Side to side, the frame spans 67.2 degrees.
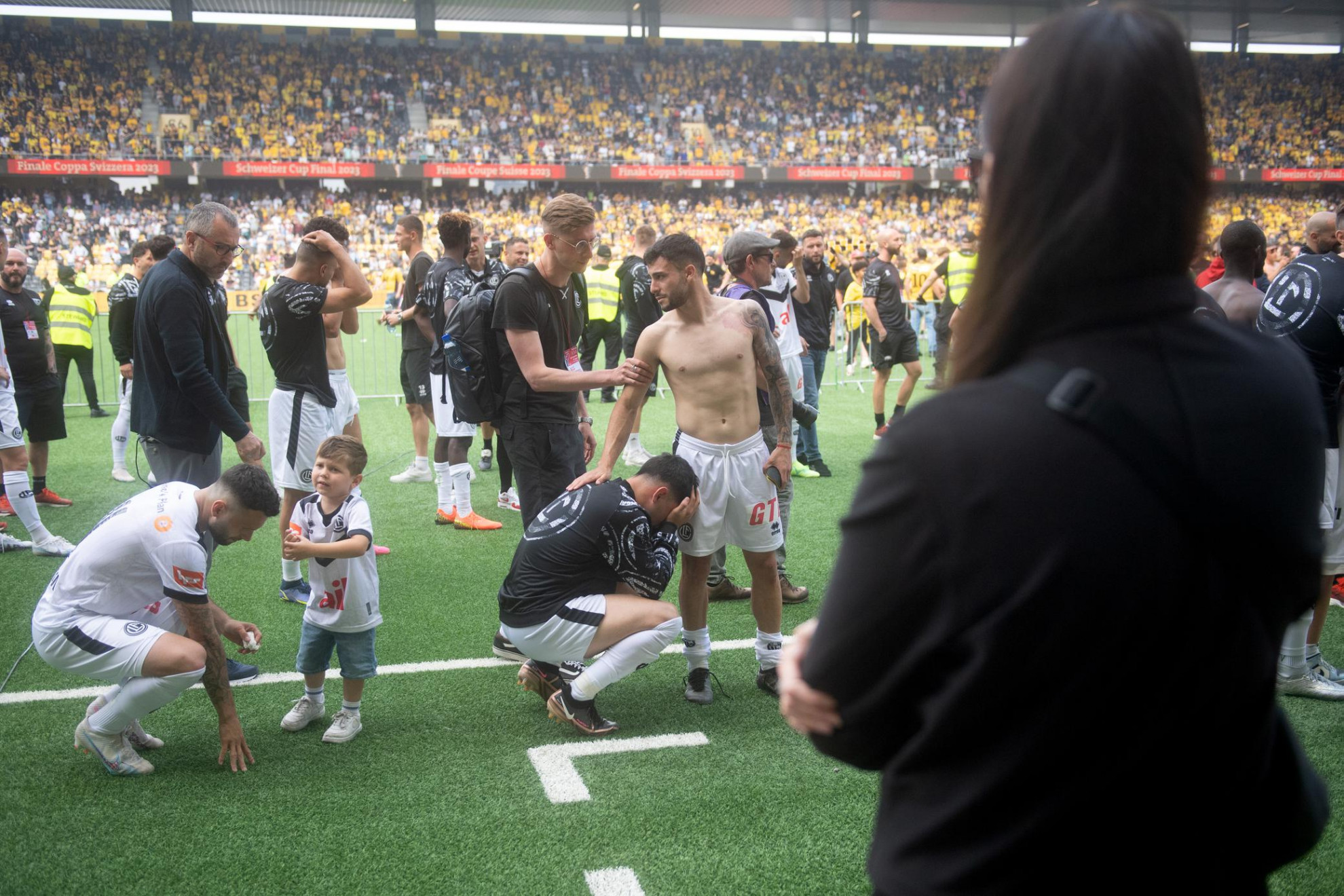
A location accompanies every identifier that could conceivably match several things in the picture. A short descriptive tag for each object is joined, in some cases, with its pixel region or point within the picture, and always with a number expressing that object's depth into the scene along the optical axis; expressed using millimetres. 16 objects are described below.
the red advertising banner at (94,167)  33188
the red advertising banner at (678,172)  38000
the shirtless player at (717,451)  4699
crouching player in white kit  3820
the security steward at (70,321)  11336
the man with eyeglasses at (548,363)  4824
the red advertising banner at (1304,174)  41594
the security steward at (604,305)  12953
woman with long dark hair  1013
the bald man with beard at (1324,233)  4730
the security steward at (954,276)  12141
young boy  4180
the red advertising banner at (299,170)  35188
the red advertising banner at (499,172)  36469
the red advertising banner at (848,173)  39156
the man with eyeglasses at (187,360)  4750
